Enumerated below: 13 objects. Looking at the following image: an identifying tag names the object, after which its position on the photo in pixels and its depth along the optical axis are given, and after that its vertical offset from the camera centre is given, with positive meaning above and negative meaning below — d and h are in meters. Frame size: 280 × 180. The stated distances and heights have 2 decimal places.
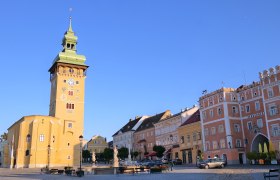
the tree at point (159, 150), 51.33 -1.41
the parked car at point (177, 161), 45.81 -3.47
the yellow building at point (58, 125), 50.34 +4.43
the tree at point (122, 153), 60.91 -2.18
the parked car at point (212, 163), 29.66 -2.58
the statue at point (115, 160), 30.08 -1.92
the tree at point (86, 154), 77.51 -2.79
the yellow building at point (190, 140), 45.82 +0.55
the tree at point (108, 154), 65.65 -2.50
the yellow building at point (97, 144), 84.22 +0.29
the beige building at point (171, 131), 51.97 +2.73
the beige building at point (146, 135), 62.10 +2.19
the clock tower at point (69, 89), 57.11 +13.59
